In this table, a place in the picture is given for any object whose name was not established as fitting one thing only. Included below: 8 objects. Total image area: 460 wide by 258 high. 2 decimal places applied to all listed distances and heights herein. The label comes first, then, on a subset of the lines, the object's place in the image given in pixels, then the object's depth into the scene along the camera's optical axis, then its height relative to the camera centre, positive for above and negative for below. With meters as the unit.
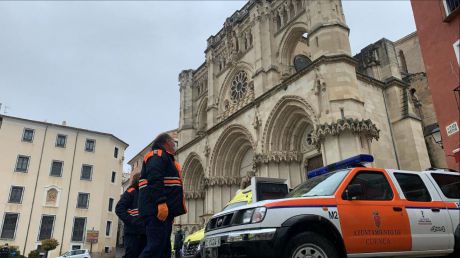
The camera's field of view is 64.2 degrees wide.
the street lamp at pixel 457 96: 10.61 +4.19
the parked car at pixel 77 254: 23.59 +0.19
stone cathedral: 15.61 +7.03
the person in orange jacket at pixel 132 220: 6.63 +0.61
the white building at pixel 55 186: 30.47 +6.11
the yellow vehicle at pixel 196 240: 10.54 +0.41
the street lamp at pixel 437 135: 11.96 +3.60
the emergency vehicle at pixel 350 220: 4.60 +0.40
